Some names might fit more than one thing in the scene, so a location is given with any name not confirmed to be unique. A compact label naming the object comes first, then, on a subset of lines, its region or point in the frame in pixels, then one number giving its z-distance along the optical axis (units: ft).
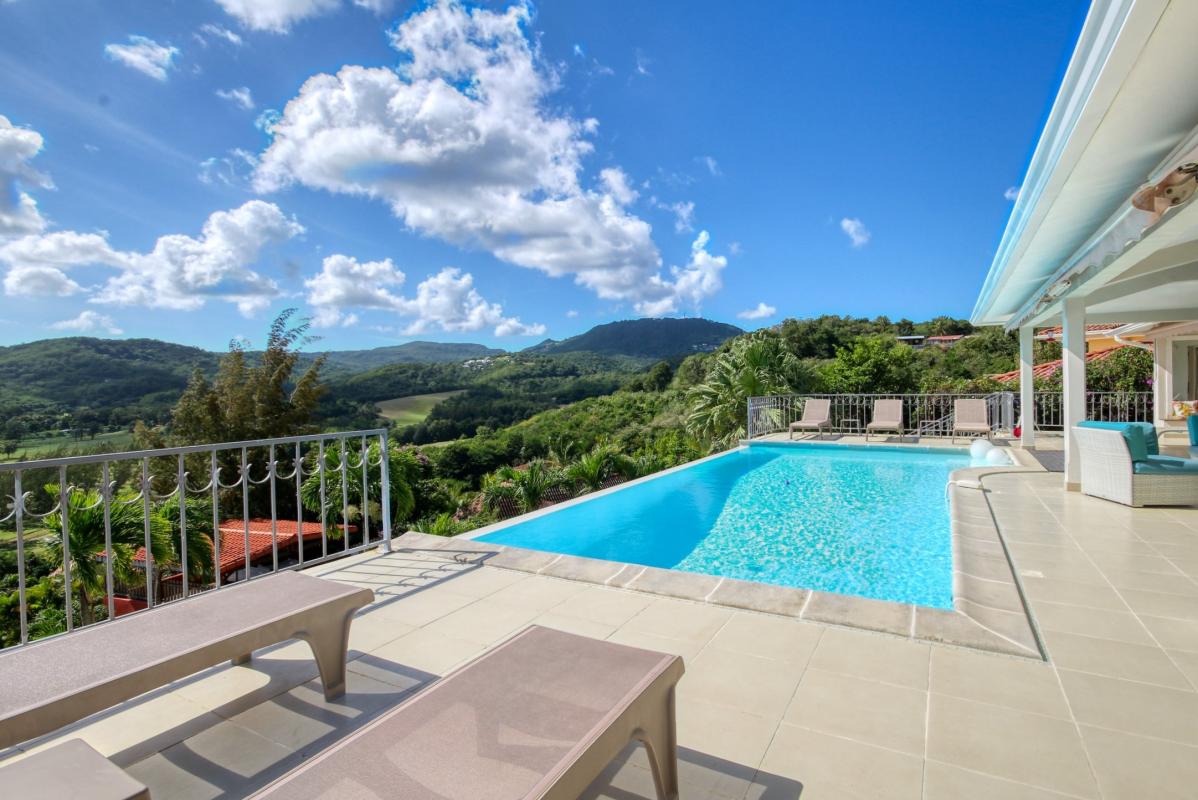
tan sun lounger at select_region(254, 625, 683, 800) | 4.33
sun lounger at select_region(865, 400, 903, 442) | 43.50
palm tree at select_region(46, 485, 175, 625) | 12.28
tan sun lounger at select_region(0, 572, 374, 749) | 5.59
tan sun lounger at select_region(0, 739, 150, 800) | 4.08
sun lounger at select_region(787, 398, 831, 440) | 45.09
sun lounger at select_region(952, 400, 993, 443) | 39.58
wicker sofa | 19.80
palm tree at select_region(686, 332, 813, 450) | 52.65
